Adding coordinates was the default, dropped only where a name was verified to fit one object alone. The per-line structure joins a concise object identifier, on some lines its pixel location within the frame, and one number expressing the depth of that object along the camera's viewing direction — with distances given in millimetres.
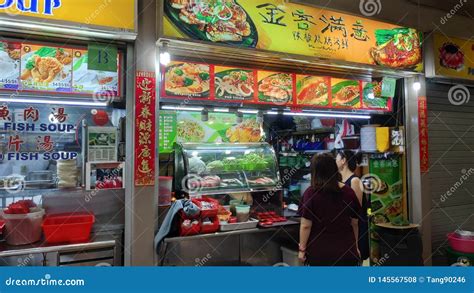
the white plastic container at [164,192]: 3469
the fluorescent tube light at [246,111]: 4141
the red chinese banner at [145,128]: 3029
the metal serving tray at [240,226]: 3490
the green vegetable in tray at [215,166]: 4211
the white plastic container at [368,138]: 4836
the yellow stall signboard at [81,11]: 2612
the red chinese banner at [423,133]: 4637
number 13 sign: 2998
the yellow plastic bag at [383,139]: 4766
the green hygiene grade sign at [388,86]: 4570
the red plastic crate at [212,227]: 3367
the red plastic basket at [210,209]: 3411
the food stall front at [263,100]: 3414
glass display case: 3992
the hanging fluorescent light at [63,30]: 2670
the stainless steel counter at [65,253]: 2736
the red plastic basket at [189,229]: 3242
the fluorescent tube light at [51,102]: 3084
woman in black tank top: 3658
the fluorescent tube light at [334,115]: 4457
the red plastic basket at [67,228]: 2904
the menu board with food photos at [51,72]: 2967
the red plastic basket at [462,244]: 4363
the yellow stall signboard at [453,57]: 4688
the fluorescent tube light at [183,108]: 3924
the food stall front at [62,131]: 2807
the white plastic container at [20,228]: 2861
